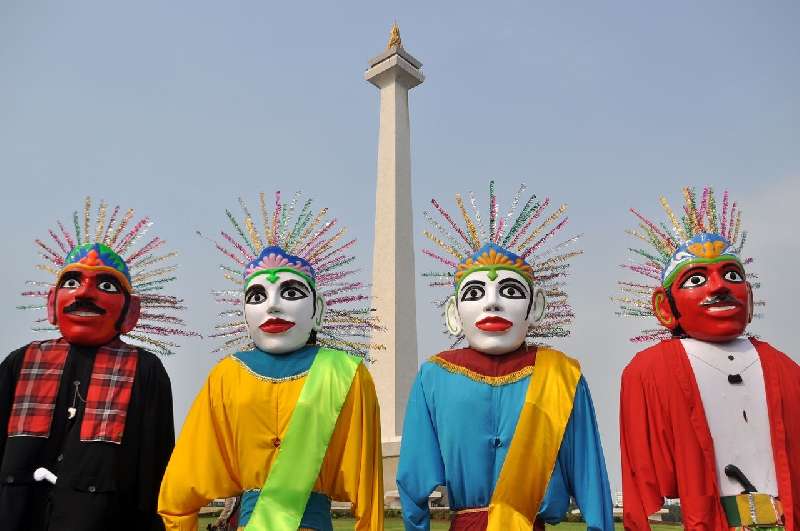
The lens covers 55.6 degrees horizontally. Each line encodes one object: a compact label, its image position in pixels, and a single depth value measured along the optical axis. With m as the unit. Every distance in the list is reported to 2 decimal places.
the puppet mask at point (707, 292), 4.23
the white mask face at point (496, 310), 4.23
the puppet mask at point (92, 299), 4.60
